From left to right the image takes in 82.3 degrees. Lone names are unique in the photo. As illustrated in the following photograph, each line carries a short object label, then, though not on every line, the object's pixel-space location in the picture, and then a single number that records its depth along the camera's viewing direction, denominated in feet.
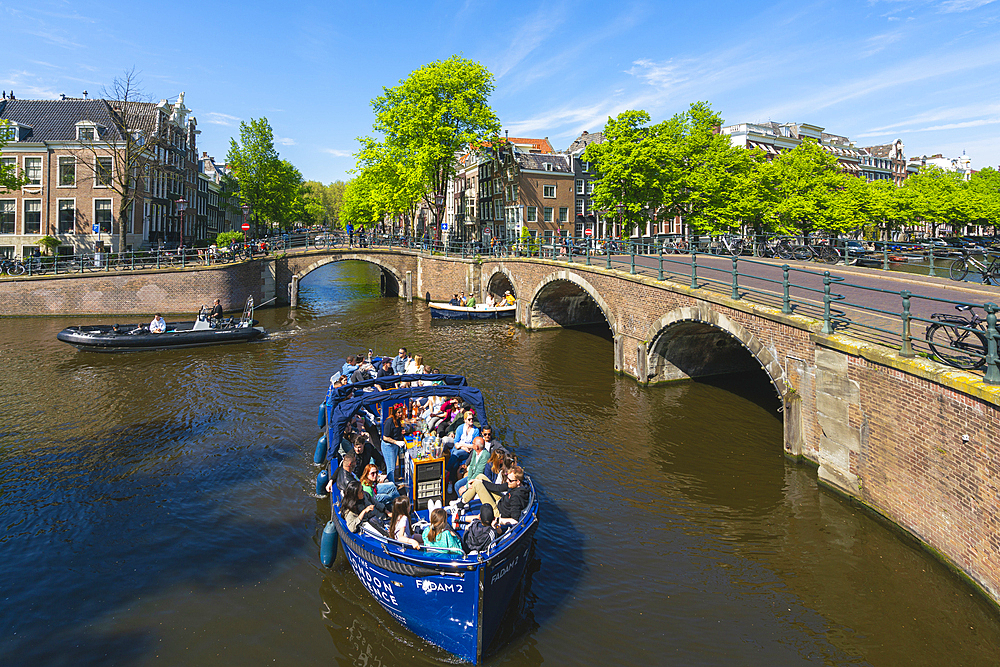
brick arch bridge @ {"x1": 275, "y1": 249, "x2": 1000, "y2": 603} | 28.45
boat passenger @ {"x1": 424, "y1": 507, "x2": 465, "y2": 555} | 26.05
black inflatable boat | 82.94
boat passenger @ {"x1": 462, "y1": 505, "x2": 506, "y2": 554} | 25.82
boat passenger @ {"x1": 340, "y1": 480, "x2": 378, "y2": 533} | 29.63
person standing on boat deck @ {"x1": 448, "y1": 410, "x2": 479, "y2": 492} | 36.17
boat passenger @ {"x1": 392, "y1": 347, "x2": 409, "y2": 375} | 57.26
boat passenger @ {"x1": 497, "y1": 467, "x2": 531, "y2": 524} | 28.27
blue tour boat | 24.58
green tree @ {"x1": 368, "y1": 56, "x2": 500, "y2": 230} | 141.69
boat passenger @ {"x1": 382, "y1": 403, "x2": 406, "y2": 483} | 37.42
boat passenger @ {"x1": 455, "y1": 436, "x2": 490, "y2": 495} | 33.61
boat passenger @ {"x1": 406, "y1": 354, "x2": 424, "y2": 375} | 56.39
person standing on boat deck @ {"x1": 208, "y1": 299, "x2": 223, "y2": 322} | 102.33
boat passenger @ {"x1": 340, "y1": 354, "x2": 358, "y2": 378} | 57.98
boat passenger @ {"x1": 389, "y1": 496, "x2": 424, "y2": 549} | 26.54
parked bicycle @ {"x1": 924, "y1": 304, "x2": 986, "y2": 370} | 30.19
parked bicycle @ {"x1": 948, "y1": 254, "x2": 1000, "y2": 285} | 58.03
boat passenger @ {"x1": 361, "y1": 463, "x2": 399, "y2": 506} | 32.10
